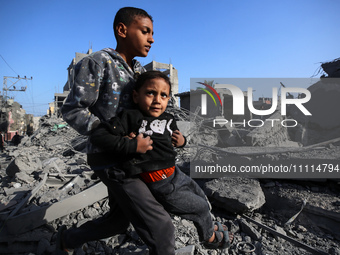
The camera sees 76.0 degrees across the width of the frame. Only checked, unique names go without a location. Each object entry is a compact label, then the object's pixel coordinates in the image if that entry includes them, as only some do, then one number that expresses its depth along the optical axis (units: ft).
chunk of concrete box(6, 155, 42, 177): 12.59
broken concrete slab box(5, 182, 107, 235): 7.14
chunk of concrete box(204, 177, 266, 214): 9.77
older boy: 4.09
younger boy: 3.91
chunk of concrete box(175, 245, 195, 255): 6.20
